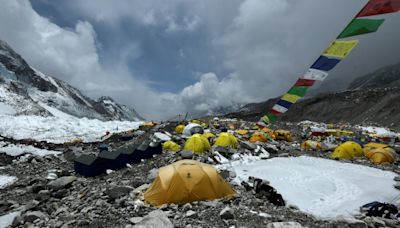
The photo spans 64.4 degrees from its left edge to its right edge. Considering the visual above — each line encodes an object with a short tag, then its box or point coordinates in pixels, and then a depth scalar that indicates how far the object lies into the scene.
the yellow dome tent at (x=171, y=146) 20.04
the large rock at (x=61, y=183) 12.69
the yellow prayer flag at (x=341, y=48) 6.44
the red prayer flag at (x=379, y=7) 4.75
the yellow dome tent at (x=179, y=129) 31.50
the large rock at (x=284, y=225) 7.25
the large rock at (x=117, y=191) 10.07
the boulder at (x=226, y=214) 7.96
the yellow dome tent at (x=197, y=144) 18.62
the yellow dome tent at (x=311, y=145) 24.91
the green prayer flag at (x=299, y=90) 8.30
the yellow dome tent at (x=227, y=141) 19.65
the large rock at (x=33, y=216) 9.14
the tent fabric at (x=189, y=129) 27.39
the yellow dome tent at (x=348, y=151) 19.95
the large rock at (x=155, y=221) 7.43
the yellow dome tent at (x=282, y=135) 31.72
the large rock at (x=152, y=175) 12.06
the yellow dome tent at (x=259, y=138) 25.42
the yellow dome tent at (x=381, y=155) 18.34
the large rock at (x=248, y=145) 19.53
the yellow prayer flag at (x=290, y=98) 8.59
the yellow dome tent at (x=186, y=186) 9.37
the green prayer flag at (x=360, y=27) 5.49
